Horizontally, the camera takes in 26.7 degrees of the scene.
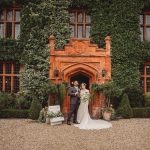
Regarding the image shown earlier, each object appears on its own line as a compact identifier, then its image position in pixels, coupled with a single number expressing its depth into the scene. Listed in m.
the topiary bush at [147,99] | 18.89
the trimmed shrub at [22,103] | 18.58
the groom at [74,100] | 15.45
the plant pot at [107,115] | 16.97
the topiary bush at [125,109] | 17.41
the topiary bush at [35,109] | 16.91
